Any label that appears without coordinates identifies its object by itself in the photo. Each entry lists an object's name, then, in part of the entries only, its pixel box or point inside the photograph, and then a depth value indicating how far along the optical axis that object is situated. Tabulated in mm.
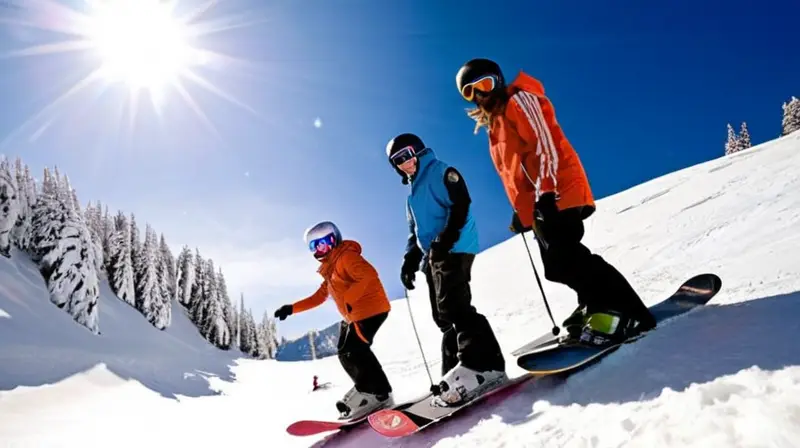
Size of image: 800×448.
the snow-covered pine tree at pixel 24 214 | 27000
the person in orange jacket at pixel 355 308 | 3982
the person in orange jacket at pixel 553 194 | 2895
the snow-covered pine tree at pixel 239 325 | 60500
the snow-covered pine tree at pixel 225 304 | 54625
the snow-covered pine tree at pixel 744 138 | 49500
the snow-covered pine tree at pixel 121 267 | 37812
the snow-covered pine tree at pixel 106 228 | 43469
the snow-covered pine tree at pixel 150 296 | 38969
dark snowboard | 2695
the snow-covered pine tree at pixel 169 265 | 50191
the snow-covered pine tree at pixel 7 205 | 25031
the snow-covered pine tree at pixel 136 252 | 41031
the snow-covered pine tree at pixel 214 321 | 48656
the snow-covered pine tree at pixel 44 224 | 24766
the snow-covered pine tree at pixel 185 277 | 50594
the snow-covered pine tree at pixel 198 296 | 49444
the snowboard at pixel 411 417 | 2877
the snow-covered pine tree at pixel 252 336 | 64306
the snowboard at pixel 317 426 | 3654
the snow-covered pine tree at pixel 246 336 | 62562
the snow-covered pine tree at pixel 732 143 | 50269
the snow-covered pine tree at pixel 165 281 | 40406
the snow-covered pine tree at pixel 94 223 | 36281
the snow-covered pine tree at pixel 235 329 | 57488
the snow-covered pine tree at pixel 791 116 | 43750
